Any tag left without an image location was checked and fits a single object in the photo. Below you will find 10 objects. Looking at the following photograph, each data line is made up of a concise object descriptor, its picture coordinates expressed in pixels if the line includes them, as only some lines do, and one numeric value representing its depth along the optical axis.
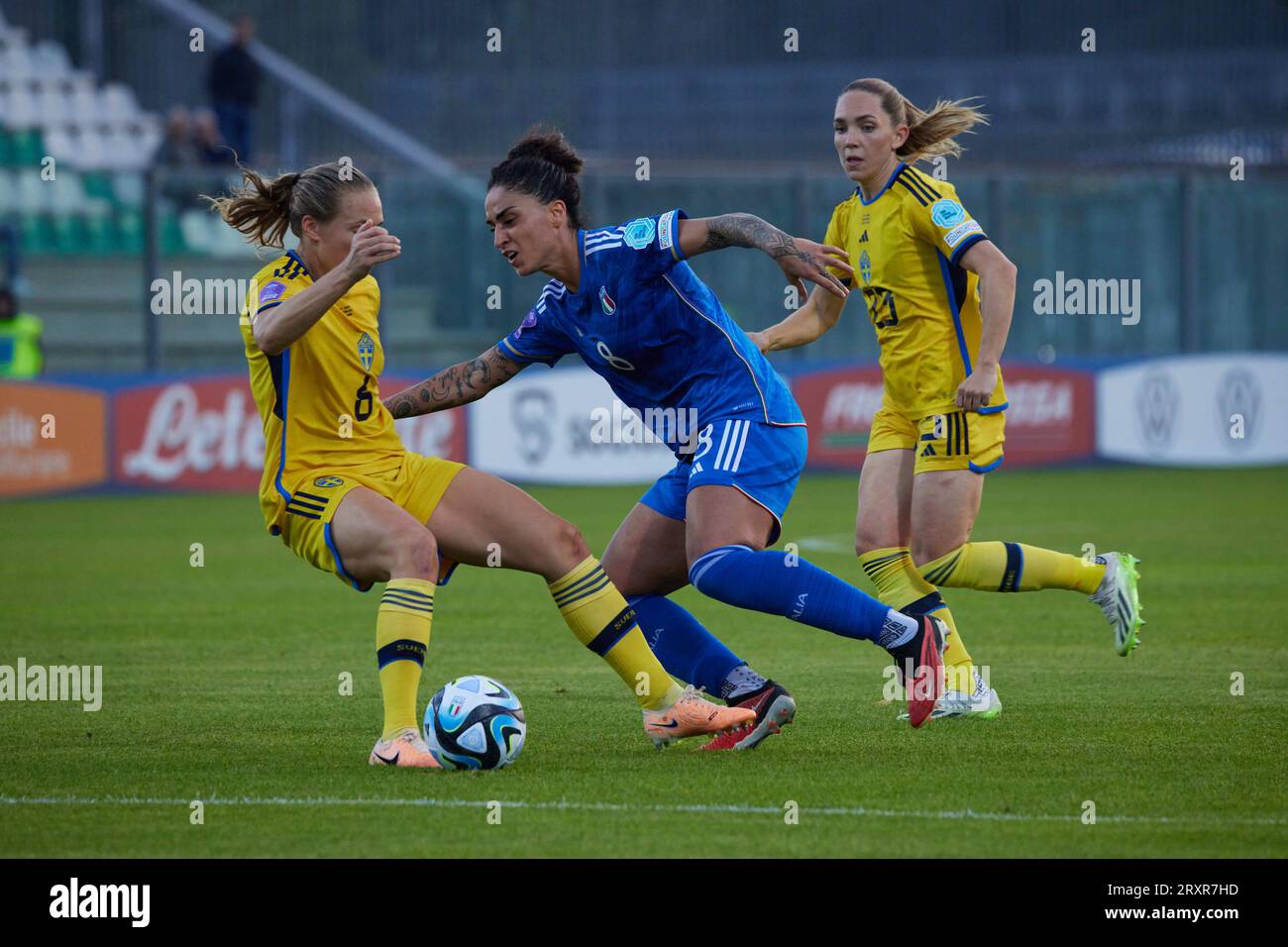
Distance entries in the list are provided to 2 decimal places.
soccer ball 5.95
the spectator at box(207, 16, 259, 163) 22.89
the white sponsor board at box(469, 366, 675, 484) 19.70
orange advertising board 18.41
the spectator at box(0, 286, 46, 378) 19.20
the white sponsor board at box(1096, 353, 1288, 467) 21.92
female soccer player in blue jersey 6.03
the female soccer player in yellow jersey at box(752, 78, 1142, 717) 6.92
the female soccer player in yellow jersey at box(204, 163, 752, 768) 6.00
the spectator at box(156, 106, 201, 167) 22.97
